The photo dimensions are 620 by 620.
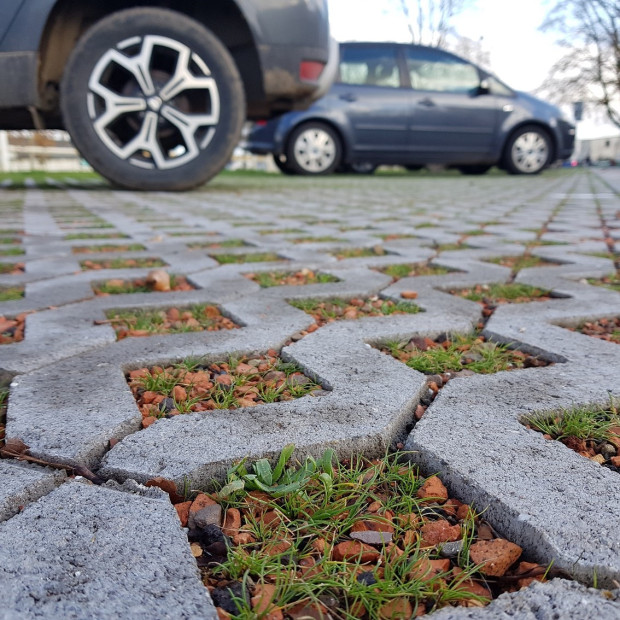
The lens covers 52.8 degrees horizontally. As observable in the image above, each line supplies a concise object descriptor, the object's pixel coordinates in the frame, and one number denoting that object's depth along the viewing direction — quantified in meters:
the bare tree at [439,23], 25.67
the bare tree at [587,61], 24.46
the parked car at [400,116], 8.49
